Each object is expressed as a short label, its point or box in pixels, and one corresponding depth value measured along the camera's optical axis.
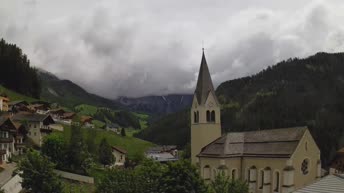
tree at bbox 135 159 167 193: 53.66
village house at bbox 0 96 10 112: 122.94
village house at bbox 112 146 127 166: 128.50
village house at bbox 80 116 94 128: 168.70
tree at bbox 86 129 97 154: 103.12
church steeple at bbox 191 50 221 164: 78.25
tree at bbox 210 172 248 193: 50.02
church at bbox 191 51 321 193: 59.22
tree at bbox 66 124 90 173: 78.62
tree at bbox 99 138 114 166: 104.19
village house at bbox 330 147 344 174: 103.16
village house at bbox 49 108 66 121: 155.19
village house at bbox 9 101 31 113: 128.75
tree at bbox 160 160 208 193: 53.06
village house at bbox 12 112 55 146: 111.06
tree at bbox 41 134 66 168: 77.06
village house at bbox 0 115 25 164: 83.31
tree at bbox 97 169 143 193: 52.78
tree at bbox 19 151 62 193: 58.31
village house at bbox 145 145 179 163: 151.21
